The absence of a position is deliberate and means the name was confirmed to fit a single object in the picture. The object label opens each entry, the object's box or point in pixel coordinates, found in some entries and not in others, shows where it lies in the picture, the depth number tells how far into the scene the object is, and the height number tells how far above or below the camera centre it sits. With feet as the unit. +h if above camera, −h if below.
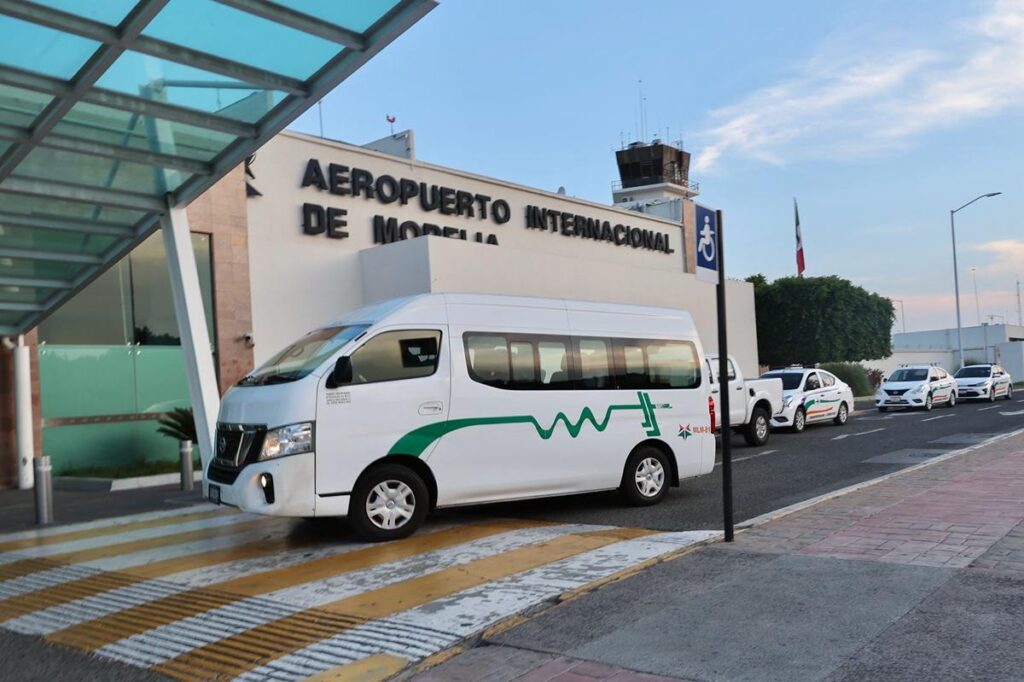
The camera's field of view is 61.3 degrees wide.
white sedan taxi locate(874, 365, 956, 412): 87.71 -4.19
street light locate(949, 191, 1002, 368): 137.18 +11.14
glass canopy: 26.94 +10.58
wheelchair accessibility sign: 24.57 +3.29
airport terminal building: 56.49 +8.52
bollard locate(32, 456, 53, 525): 35.42 -4.24
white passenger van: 26.25 -1.44
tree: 163.94 +6.24
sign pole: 24.02 -1.16
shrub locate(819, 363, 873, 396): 134.00 -3.81
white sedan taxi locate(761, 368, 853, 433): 66.49 -3.61
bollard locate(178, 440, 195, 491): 44.14 -4.16
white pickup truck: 56.49 -3.15
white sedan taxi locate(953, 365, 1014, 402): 101.24 -4.47
